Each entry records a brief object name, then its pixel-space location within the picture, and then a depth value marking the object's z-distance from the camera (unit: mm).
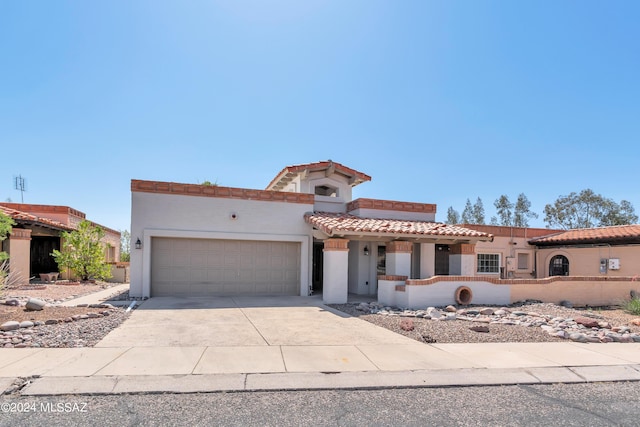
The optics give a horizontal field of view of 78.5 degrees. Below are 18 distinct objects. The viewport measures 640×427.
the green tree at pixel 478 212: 54938
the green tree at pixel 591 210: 43531
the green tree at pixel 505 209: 51156
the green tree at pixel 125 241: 38681
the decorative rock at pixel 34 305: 10539
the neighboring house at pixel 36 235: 17562
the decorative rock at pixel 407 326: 9562
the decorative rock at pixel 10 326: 8258
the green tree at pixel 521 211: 50375
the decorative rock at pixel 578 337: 9008
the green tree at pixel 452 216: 60547
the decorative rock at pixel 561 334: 9250
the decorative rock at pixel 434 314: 11144
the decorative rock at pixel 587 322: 10422
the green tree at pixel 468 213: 56106
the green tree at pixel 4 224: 11974
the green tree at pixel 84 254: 19094
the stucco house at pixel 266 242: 14273
